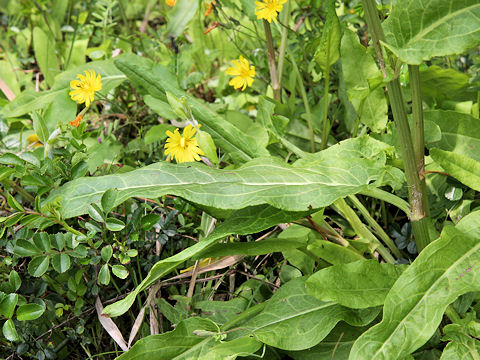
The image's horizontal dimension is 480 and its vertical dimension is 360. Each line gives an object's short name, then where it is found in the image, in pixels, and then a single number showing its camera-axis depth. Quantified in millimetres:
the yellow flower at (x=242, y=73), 549
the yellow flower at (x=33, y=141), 582
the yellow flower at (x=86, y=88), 532
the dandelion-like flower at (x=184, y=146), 465
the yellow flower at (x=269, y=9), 491
